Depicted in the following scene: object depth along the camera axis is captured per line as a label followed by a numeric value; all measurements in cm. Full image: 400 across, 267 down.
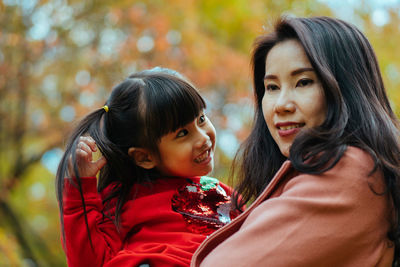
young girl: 187
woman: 124
